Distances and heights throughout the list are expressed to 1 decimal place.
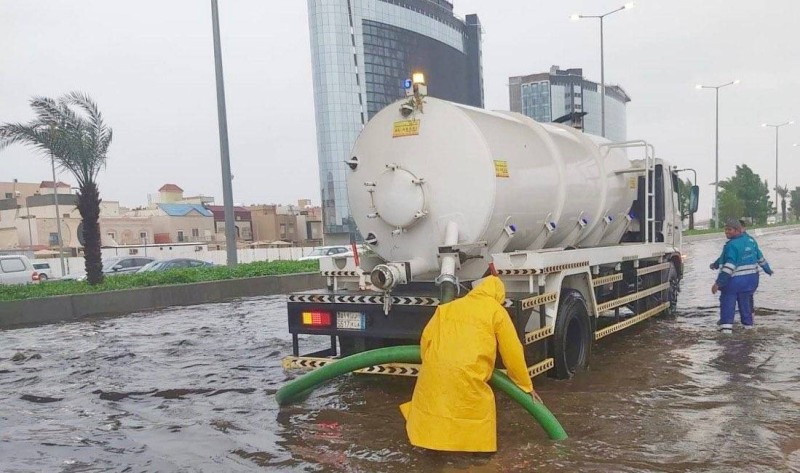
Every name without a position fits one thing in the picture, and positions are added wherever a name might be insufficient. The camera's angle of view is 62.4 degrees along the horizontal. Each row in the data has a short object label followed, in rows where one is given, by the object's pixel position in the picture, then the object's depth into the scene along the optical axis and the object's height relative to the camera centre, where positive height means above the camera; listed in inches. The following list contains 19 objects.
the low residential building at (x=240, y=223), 2866.6 -48.4
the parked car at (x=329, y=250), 1073.1 -72.7
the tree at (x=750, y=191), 2497.5 -15.0
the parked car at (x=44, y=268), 1279.8 -94.8
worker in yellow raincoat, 170.6 -43.8
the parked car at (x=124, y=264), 1027.9 -77.2
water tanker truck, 236.8 -13.4
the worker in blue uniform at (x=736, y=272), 358.9 -45.8
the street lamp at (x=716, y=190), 1772.8 -4.3
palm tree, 662.5 +77.1
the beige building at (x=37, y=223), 2235.5 -6.4
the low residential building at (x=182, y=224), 2541.8 -38.1
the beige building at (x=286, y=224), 2992.1 -71.7
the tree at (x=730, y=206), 2297.9 -61.7
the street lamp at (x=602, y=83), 1084.2 +204.0
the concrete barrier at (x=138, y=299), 550.3 -78.3
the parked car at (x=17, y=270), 760.3 -56.9
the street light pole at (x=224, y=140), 693.9 +76.3
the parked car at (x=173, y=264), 906.7 -69.9
